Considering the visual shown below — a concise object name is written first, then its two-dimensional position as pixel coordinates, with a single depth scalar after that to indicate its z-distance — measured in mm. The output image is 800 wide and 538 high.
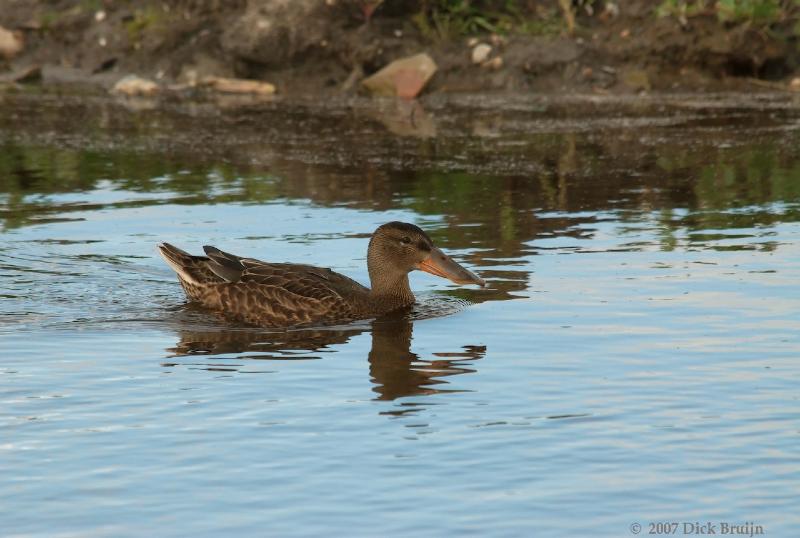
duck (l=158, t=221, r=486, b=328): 10031
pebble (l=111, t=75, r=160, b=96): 23141
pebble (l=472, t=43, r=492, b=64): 21141
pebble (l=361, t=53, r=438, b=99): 21125
